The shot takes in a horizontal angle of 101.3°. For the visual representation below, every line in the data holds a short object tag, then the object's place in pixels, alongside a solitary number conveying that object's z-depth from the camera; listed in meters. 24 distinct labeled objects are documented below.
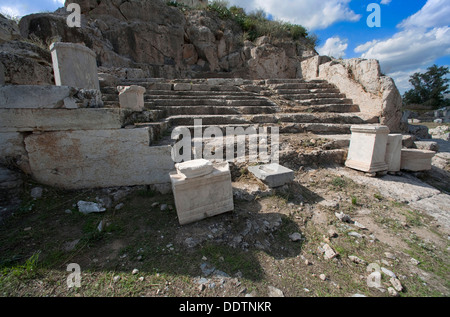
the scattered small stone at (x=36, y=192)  2.50
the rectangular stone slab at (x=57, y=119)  2.48
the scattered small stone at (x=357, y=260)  1.74
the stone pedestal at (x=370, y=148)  3.34
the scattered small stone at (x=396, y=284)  1.49
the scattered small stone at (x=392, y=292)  1.45
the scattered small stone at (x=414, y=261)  1.75
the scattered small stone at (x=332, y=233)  2.06
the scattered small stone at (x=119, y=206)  2.47
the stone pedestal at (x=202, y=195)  2.07
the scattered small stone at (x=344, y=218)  2.33
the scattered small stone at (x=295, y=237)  2.02
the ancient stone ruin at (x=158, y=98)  2.57
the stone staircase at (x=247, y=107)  4.32
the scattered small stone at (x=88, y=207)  2.37
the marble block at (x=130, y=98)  3.45
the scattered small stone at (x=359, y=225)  2.22
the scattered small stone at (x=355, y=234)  2.07
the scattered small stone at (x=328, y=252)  1.80
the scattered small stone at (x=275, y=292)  1.44
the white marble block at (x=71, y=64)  3.54
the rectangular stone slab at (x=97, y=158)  2.61
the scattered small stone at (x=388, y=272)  1.60
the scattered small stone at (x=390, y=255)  1.80
